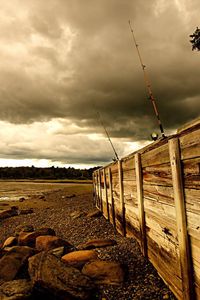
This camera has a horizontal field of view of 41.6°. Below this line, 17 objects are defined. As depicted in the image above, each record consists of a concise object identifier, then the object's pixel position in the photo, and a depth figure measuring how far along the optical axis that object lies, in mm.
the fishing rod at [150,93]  5395
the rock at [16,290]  3783
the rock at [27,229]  9609
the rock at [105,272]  4025
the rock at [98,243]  5754
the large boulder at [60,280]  3748
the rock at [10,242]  7703
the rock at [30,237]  7453
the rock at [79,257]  4716
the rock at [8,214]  14737
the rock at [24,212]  16094
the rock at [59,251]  5543
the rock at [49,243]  6449
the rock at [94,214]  11491
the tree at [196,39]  8953
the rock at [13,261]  4915
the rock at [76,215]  12021
